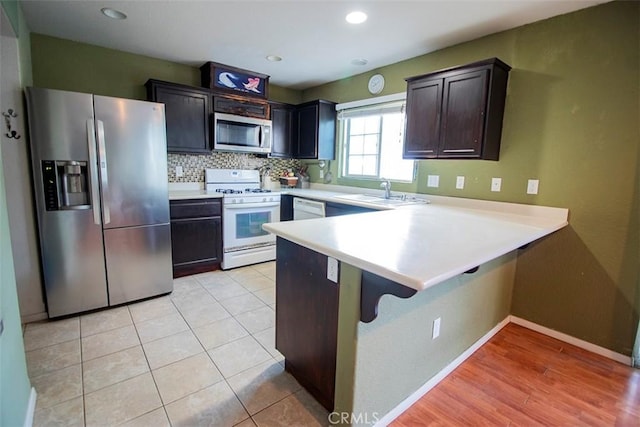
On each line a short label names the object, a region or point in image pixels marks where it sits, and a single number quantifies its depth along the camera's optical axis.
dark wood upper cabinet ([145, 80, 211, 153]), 3.25
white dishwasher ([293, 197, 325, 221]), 3.49
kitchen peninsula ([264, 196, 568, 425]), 1.24
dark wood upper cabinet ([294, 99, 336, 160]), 4.00
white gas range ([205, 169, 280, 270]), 3.53
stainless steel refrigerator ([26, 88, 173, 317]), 2.28
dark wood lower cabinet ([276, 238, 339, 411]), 1.51
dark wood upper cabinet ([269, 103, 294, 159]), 4.20
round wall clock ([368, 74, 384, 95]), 3.48
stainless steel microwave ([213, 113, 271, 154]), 3.60
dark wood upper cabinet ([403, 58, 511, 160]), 2.37
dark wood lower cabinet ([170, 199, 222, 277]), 3.20
